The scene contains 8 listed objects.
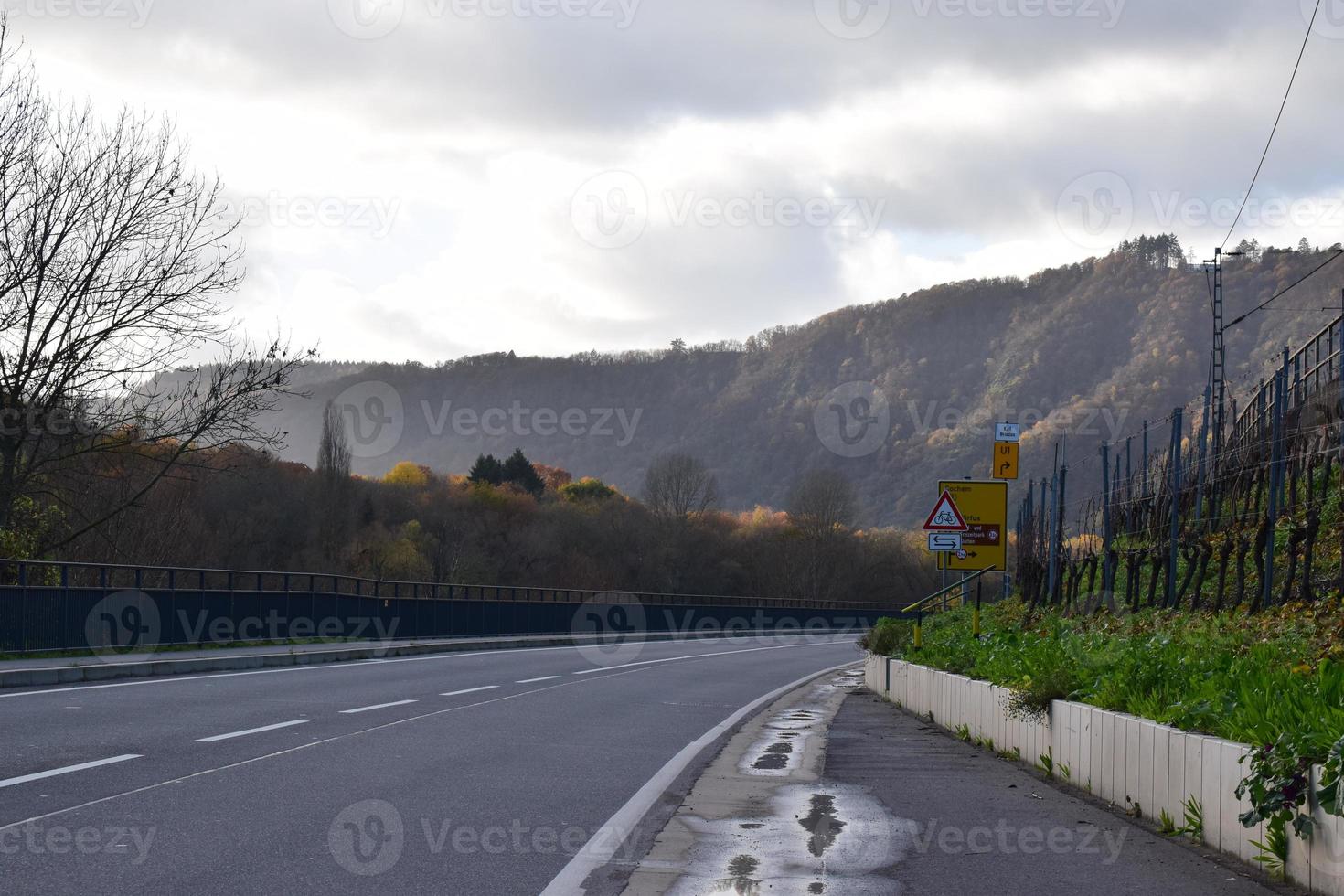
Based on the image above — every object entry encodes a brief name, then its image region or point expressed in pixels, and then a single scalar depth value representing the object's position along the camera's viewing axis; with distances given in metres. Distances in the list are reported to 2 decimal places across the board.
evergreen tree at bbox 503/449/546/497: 117.38
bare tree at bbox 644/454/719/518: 120.56
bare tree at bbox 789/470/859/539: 113.75
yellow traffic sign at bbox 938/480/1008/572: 38.31
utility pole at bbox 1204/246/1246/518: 42.94
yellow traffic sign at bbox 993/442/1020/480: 29.70
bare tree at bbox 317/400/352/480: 89.22
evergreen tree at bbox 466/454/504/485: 116.50
